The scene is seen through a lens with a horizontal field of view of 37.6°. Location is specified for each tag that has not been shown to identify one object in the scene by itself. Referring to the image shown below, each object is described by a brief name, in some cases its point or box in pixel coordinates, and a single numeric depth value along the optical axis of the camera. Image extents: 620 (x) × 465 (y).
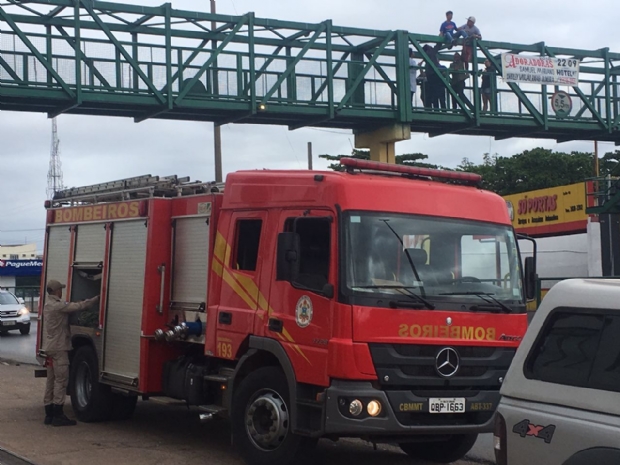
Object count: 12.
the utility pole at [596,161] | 52.11
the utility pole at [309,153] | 39.51
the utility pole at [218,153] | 26.98
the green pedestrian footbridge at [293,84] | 21.38
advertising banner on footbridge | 25.64
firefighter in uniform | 11.01
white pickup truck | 4.48
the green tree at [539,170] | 58.69
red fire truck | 7.55
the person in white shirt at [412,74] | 25.28
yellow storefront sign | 41.22
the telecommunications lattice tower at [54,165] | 80.22
